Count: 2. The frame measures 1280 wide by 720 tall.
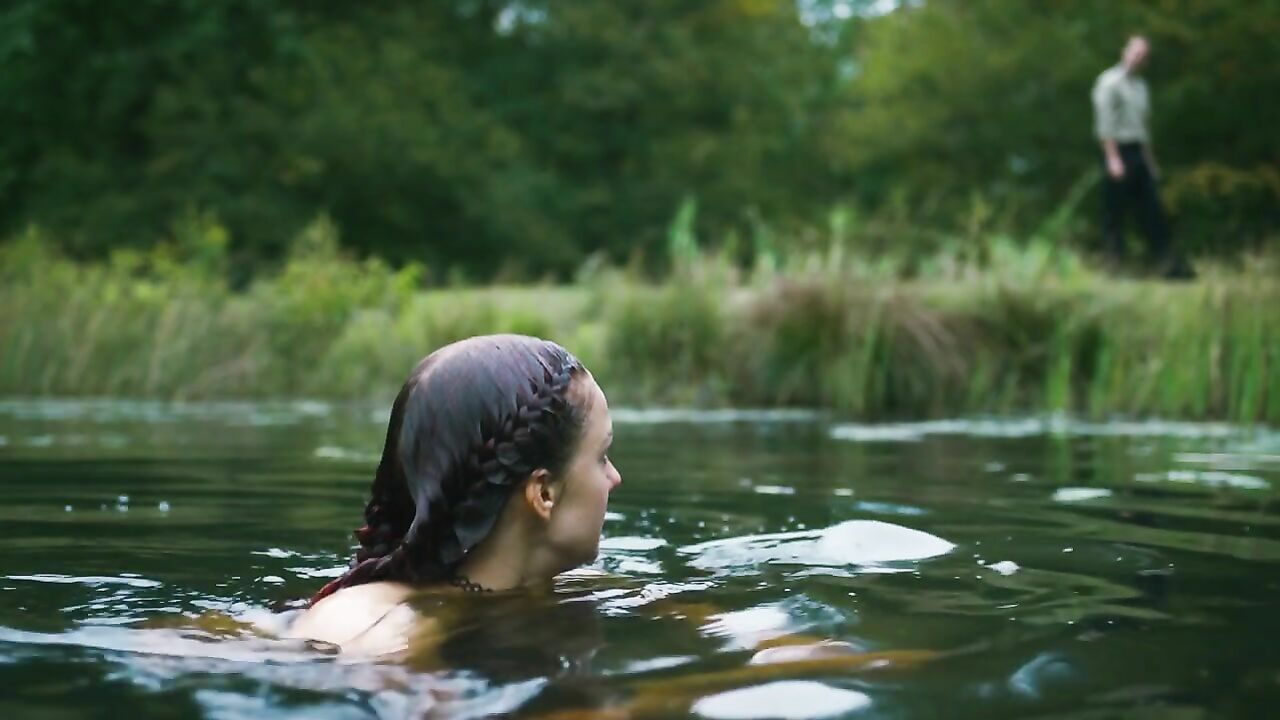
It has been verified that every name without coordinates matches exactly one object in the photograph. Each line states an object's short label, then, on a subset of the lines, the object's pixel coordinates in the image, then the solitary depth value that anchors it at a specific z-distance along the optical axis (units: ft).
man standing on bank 46.11
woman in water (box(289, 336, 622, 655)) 10.53
